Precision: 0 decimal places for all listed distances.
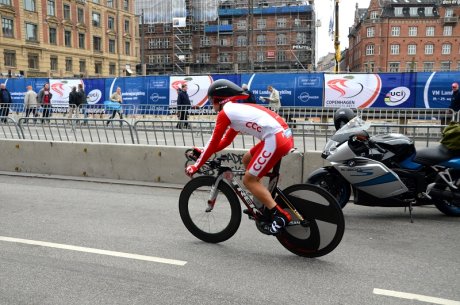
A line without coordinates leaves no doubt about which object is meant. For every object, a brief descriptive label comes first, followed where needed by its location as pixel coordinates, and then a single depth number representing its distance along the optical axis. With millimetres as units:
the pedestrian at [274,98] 17594
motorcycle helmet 6270
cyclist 4414
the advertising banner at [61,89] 24819
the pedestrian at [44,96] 19672
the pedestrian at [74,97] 20609
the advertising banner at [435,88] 18297
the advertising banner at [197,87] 21141
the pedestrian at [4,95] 18234
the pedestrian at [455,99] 15000
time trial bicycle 4469
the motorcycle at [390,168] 5727
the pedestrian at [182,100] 14188
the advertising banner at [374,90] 18625
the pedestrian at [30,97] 18875
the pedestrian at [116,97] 19525
